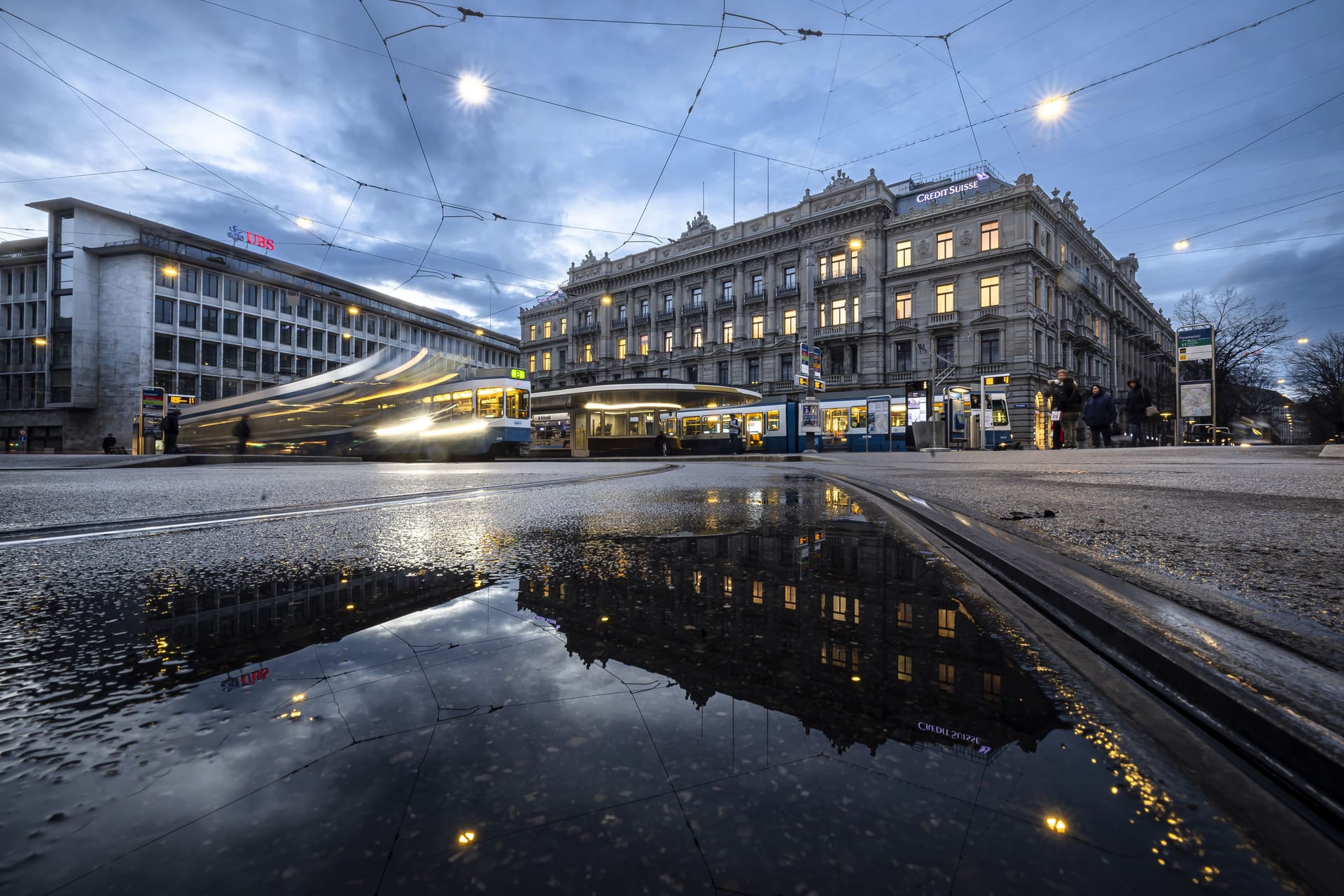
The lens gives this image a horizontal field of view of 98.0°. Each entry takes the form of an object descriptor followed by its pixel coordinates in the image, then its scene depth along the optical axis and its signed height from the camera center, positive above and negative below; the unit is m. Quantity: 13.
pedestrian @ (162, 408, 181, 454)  19.14 +1.07
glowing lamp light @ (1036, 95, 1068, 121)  16.16 +9.88
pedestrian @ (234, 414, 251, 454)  20.70 +1.04
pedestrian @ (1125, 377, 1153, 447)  12.39 +1.16
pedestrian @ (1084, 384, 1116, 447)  11.95 +0.94
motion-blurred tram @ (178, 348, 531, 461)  17.27 +1.53
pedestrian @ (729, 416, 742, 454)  25.70 +1.01
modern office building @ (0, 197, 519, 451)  40.44 +10.23
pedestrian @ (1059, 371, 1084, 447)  12.67 +1.20
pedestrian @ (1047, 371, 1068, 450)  12.93 +1.02
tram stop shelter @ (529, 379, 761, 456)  27.34 +2.37
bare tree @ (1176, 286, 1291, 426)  32.78 +6.55
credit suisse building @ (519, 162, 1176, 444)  32.34 +10.70
